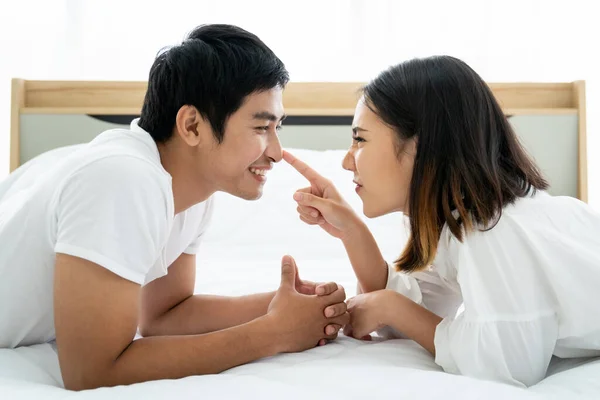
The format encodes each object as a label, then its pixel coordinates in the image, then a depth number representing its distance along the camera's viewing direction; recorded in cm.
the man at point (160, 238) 98
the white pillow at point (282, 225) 234
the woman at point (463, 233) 103
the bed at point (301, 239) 88
